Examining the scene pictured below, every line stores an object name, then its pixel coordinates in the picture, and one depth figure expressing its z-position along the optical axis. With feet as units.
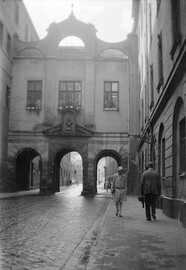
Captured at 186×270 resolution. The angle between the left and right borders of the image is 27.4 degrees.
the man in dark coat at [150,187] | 38.52
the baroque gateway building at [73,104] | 99.30
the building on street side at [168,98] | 35.78
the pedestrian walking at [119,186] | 43.16
